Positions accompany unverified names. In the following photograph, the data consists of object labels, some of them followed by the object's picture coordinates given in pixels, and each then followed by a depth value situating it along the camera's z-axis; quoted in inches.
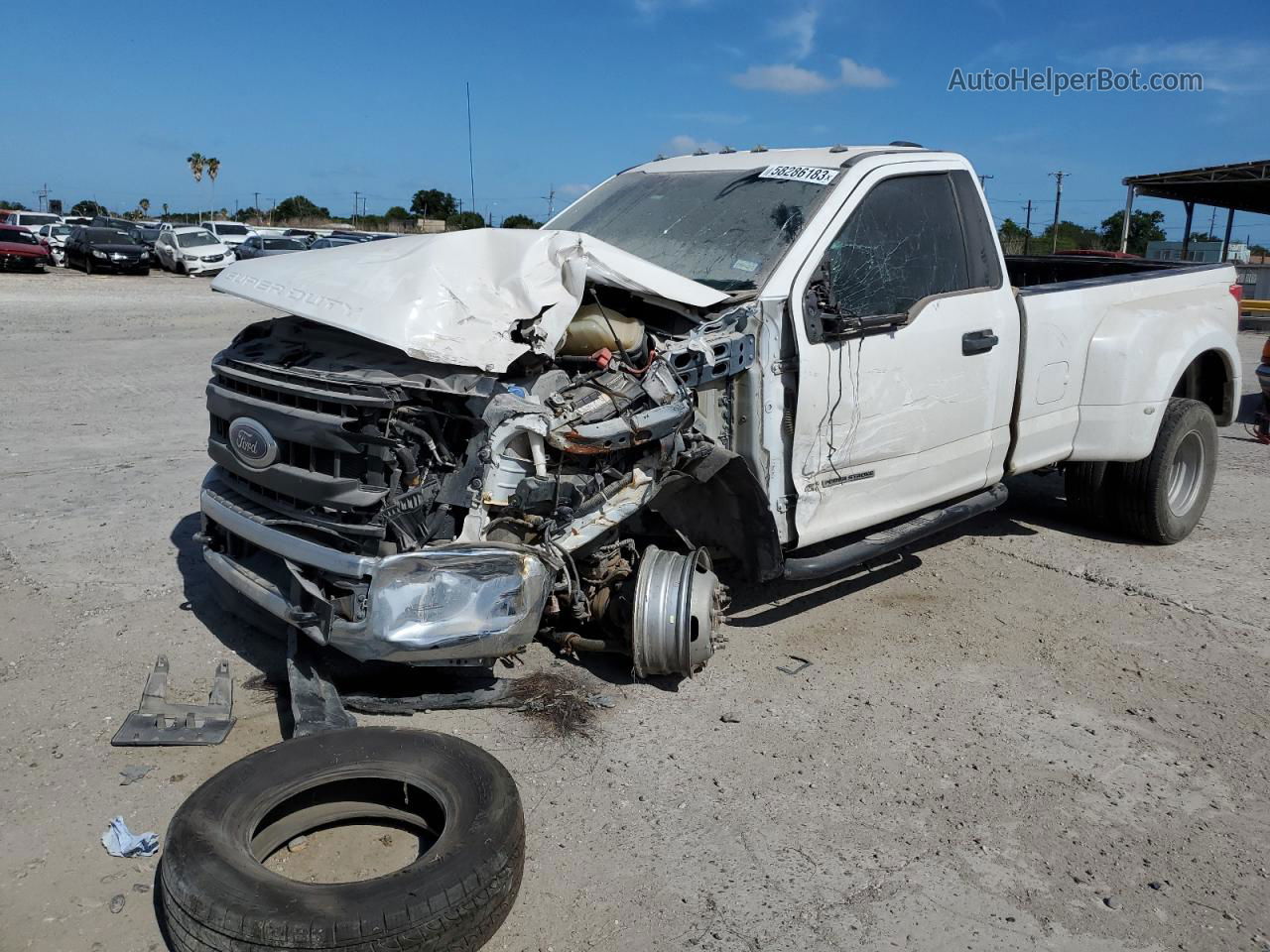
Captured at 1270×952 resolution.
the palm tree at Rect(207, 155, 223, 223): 3405.5
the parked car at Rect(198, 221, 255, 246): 1354.8
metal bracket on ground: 149.6
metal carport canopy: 929.5
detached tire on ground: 102.9
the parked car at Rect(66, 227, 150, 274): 1189.1
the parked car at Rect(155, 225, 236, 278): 1238.3
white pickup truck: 142.0
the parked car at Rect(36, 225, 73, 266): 1383.2
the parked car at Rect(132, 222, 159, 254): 1296.8
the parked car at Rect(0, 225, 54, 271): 1136.2
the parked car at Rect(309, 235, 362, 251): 1178.0
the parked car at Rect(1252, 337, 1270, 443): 366.6
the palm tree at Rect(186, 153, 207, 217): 3405.5
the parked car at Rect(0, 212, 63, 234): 1572.3
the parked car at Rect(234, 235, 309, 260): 1195.3
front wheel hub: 163.2
